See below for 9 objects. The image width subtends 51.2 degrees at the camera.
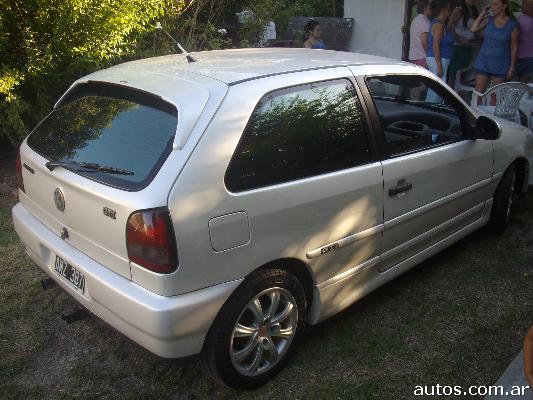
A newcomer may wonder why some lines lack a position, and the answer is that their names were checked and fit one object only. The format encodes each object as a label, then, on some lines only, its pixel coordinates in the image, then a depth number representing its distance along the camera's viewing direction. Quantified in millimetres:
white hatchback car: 2443
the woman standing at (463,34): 8180
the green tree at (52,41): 5367
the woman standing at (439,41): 7684
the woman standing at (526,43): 7027
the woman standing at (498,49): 7094
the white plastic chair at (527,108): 6098
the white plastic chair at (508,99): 6008
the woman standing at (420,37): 7973
